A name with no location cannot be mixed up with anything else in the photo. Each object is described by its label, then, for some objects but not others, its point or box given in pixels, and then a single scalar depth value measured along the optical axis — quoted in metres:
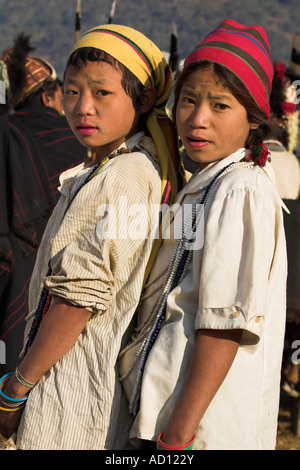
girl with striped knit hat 3.85
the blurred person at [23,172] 5.42
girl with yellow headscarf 3.95
